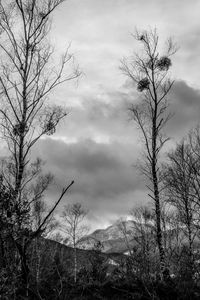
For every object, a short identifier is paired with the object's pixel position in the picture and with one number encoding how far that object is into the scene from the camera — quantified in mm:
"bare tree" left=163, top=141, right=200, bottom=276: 22422
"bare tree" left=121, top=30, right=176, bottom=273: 17312
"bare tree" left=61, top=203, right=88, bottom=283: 41000
